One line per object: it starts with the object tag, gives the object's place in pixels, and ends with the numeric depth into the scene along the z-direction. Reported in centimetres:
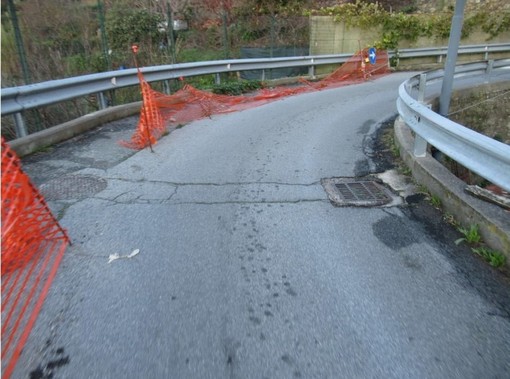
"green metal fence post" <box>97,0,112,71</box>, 910
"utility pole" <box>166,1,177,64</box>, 1132
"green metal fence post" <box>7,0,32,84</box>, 658
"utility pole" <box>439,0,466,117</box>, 557
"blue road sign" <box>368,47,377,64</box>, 1633
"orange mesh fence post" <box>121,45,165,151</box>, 653
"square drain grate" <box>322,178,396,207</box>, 452
